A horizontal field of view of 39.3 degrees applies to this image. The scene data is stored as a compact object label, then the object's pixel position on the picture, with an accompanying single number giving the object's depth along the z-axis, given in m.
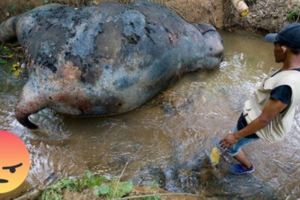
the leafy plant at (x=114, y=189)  2.96
